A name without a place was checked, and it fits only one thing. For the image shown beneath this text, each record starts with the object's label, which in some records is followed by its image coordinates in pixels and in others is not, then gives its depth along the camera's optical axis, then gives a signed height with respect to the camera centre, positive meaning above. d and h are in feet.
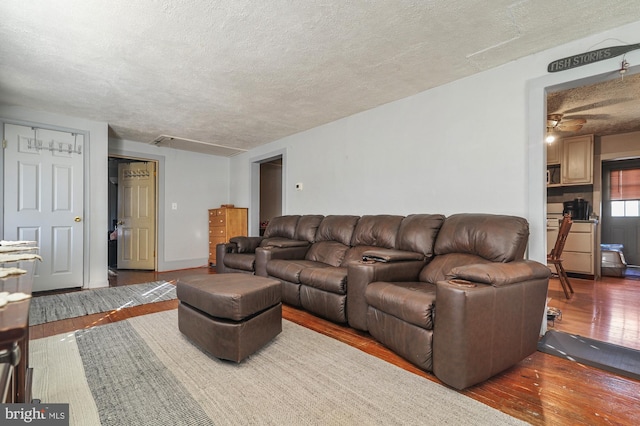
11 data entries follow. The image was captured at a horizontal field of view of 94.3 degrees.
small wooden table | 1.81 -0.78
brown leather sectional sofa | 5.35 -1.74
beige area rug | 4.68 -3.23
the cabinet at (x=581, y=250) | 15.72 -1.95
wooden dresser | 18.71 -0.76
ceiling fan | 13.02 +4.18
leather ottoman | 6.26 -2.32
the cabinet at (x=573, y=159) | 16.20 +3.12
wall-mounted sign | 6.72 +3.75
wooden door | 18.62 -0.20
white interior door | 12.13 +0.63
